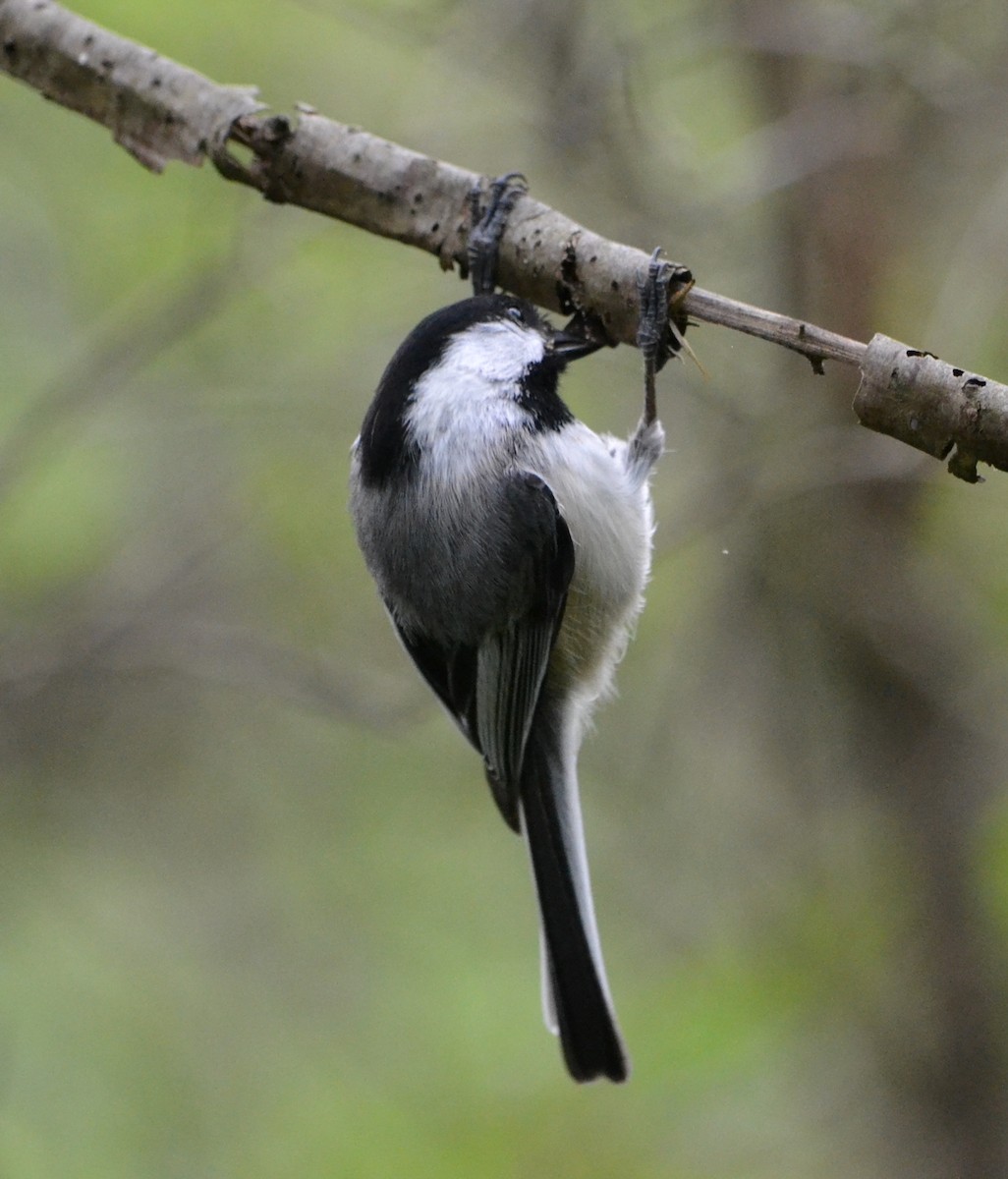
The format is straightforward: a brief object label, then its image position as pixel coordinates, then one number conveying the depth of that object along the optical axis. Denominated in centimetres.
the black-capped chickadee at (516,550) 369
